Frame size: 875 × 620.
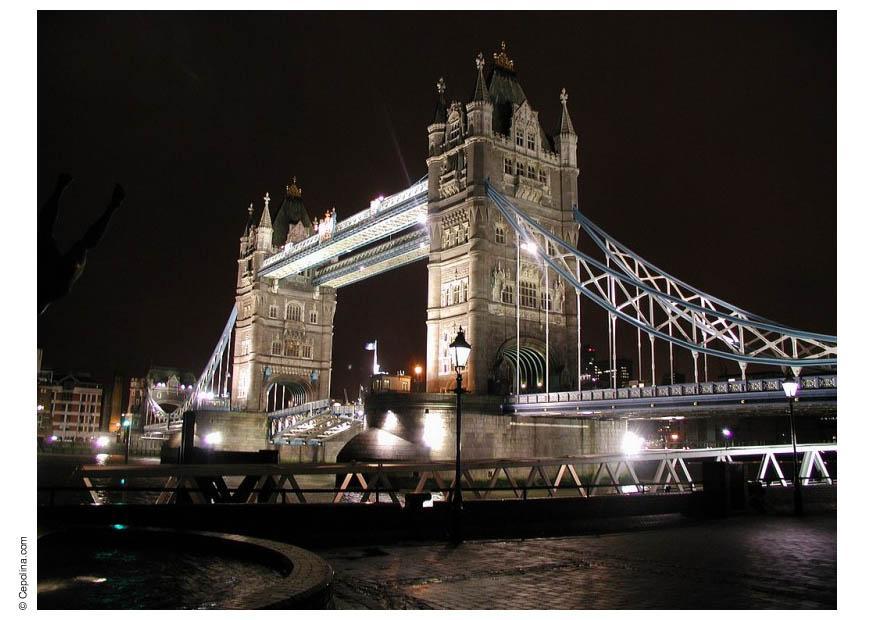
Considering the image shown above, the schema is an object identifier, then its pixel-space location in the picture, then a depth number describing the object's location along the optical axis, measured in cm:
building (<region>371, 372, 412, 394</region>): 5206
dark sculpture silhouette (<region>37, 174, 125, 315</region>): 643
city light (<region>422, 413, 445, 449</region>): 4350
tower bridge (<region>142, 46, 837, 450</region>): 4441
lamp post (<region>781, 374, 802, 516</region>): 2061
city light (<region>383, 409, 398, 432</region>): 4378
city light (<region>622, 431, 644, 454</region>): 4988
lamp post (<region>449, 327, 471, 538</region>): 1493
